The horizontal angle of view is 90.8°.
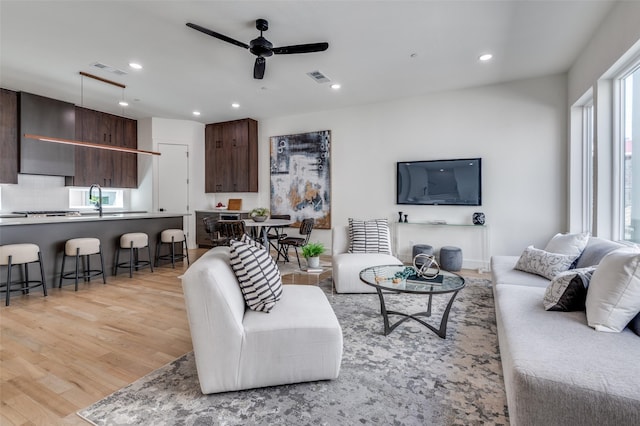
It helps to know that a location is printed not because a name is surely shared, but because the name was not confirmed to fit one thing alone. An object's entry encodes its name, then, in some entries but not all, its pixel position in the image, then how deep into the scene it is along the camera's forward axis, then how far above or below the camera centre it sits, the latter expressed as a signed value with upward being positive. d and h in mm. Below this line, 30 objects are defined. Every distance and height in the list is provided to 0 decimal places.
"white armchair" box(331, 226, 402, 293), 3658 -660
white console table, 5020 -450
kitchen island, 3779 -289
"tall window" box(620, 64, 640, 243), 2924 +543
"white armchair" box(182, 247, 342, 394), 1707 -730
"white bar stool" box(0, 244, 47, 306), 3416 -564
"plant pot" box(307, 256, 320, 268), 3748 -616
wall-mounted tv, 5004 +468
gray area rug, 1602 -1047
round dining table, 4852 -223
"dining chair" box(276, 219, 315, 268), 5187 -478
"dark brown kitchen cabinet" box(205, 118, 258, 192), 6941 +1222
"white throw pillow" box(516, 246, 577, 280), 2809 -486
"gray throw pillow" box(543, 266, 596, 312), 1958 -521
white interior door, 6902 +706
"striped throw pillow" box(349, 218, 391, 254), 4281 -379
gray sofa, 1159 -656
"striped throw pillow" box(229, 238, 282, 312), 2000 -431
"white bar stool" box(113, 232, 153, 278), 4625 -540
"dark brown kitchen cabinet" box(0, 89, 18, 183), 5016 +1198
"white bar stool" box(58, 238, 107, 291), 3982 -552
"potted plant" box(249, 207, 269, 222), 5152 -78
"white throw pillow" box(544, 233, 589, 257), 2884 -320
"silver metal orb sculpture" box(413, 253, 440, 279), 2742 -562
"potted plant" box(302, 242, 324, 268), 3705 -503
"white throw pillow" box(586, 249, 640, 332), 1656 -462
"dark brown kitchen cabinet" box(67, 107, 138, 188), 6082 +1160
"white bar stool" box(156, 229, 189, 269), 5164 -486
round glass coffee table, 2424 -597
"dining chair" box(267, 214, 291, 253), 5462 -439
